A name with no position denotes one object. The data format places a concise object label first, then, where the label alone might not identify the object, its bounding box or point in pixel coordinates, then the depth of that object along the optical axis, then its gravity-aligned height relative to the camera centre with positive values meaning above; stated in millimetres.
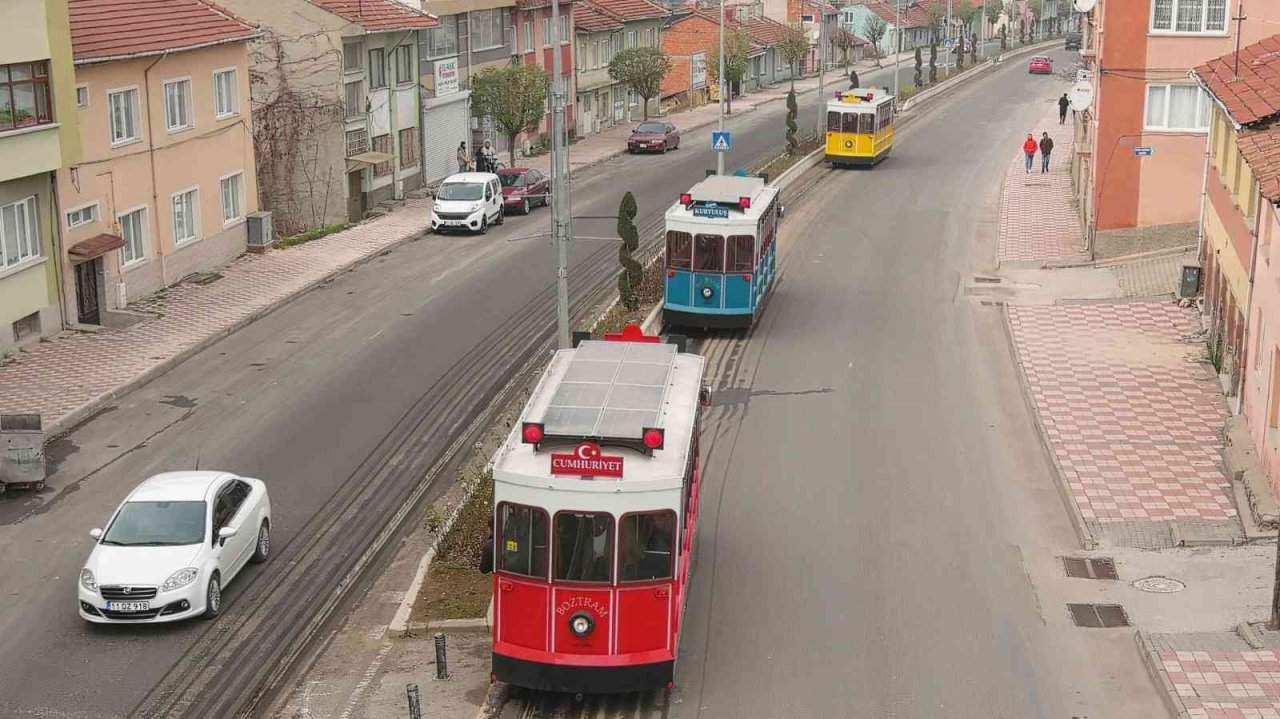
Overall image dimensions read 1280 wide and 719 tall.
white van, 46250 -5527
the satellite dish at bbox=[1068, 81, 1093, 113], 45188 -2415
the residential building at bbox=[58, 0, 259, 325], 34438 -3201
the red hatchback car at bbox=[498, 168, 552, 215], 50406 -5586
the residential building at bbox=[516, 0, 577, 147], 64812 -1186
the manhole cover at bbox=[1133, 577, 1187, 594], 19734 -7177
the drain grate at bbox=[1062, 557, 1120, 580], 20344 -7203
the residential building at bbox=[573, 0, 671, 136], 72438 -1679
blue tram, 31875 -4944
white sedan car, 18453 -6381
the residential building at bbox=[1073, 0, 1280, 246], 39844 -2639
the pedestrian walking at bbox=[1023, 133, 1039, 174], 57812 -4992
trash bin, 23297 -6322
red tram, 15469 -5320
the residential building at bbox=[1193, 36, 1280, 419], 23344 -3838
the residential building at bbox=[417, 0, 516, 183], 55844 -1801
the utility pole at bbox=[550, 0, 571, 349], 26188 -3249
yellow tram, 58594 -4283
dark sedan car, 65625 -5143
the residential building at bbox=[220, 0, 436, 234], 47344 -2715
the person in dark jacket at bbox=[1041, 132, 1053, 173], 57281 -4949
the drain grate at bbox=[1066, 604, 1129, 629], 18781 -7219
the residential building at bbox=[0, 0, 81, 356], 30188 -2637
